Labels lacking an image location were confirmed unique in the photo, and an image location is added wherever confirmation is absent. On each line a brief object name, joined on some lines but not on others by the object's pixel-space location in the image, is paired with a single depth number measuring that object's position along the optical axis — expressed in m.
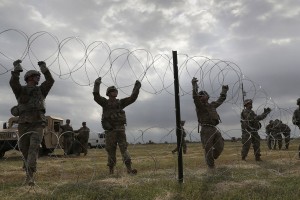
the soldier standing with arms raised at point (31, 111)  7.10
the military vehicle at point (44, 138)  17.80
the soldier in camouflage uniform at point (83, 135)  21.25
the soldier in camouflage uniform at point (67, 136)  20.16
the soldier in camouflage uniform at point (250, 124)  12.15
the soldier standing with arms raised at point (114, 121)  8.43
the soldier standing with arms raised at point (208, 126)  9.00
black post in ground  6.98
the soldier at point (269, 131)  20.70
